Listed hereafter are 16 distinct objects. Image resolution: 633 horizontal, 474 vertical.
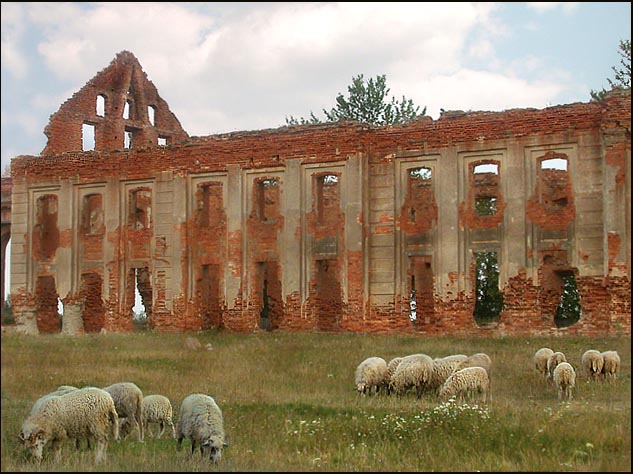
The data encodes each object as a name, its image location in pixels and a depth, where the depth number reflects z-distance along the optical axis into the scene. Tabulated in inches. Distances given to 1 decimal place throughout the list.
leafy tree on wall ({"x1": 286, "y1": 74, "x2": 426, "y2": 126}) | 1750.7
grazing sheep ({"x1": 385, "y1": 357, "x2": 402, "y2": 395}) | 699.1
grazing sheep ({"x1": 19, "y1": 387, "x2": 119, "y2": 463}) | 463.2
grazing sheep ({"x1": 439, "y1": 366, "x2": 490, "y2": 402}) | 637.9
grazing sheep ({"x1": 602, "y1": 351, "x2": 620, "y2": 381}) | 724.0
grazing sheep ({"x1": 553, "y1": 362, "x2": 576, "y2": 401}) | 652.1
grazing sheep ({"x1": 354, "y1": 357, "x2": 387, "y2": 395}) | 702.5
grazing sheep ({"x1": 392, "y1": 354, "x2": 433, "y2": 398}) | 683.4
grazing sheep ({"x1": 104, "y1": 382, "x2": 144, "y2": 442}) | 541.3
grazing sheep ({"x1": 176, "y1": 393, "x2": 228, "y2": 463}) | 464.4
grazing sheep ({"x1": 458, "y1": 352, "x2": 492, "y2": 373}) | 719.7
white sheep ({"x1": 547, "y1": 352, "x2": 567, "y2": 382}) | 725.3
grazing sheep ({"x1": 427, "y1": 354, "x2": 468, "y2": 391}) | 689.0
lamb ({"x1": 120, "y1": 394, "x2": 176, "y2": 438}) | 555.8
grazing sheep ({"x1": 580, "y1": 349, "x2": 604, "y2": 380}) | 719.1
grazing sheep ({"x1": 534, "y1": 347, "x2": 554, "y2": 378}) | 747.4
